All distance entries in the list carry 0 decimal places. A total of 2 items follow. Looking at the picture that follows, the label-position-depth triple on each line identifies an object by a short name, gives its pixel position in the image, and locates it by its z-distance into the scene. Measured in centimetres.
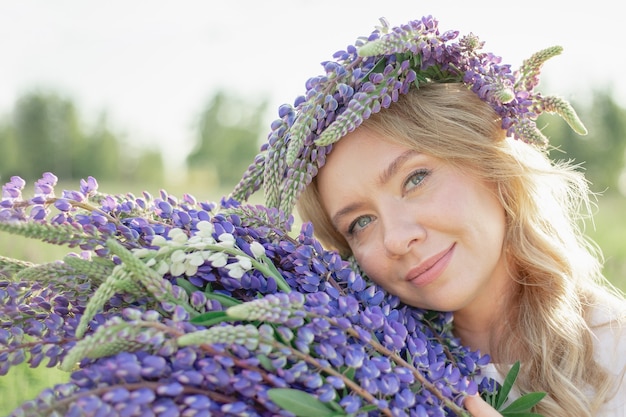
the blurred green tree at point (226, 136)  3628
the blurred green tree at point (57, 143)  3409
